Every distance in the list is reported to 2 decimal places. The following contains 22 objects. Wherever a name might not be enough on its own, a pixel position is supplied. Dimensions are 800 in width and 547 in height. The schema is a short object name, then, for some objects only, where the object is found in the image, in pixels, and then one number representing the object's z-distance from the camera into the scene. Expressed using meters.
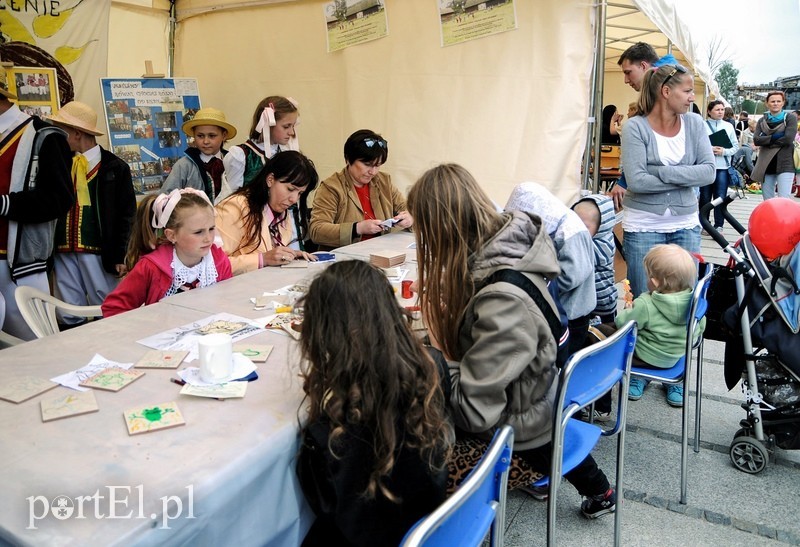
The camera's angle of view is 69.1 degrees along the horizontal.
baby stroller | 2.23
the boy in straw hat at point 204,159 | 3.94
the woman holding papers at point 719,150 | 6.36
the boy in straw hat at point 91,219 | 3.18
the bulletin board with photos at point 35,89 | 3.80
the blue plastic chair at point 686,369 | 2.18
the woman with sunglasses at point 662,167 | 2.86
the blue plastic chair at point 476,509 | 0.90
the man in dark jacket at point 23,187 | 2.63
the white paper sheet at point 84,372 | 1.44
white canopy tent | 3.59
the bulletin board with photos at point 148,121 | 4.59
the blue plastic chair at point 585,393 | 1.54
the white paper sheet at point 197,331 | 1.72
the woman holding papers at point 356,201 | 3.36
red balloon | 2.23
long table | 0.97
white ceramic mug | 1.42
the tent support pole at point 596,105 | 3.42
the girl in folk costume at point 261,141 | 3.73
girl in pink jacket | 2.25
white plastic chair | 2.27
